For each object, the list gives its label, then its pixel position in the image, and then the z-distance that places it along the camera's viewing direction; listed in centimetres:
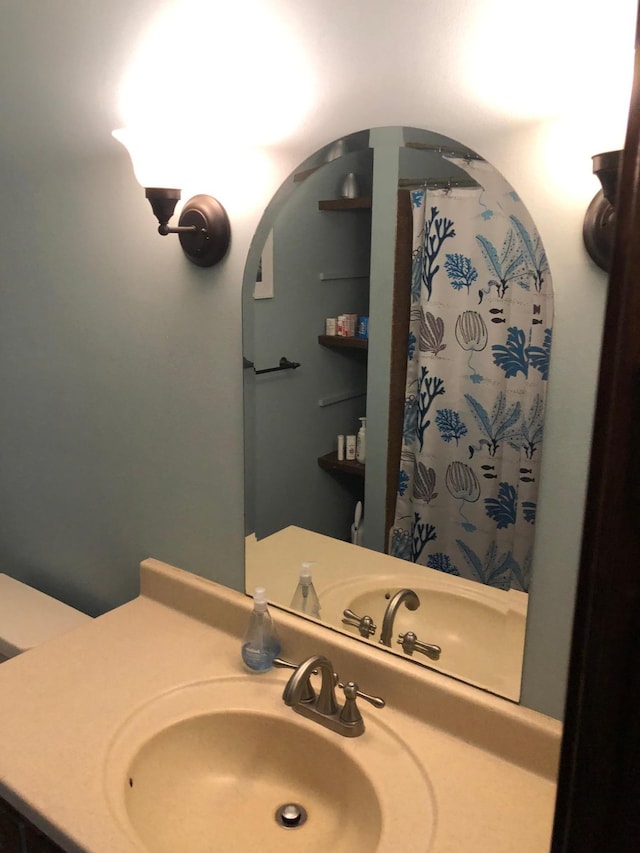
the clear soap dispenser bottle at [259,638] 132
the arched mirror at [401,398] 110
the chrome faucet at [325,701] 115
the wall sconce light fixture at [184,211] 126
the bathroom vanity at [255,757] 101
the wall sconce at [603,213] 88
